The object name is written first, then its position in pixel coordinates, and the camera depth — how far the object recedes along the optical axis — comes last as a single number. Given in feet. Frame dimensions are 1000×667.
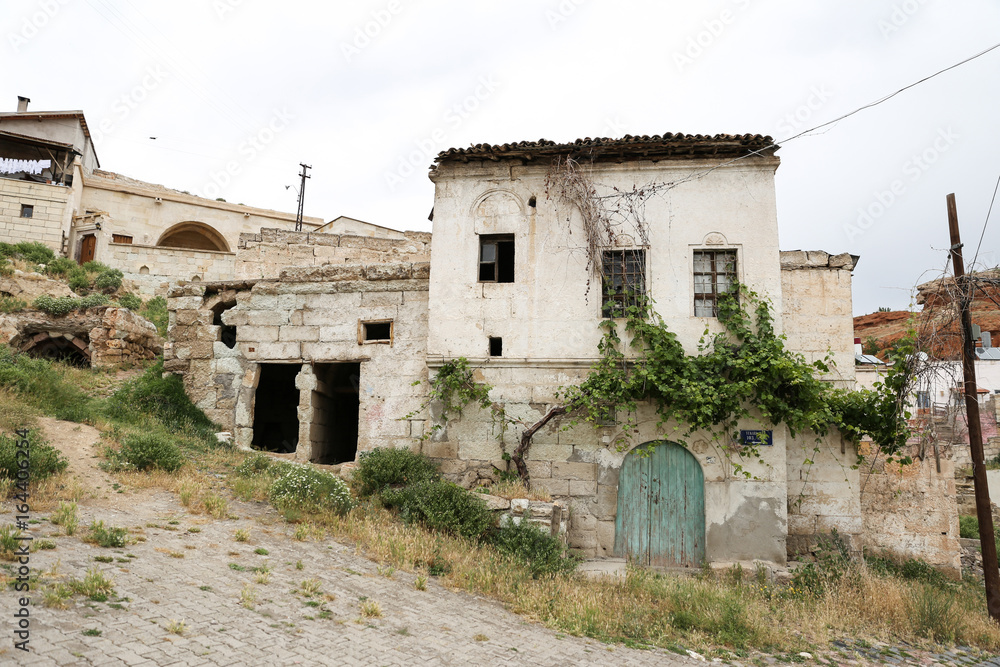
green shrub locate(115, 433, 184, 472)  33.45
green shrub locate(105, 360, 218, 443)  40.57
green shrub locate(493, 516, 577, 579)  29.76
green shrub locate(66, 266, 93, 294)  70.12
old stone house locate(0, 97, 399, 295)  81.10
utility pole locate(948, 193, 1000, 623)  29.91
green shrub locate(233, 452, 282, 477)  35.99
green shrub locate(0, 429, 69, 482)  27.53
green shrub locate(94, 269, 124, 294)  72.38
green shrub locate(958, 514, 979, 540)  57.16
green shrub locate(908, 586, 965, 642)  28.07
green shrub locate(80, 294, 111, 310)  55.31
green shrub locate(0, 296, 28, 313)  53.63
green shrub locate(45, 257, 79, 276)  71.87
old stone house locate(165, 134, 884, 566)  35.73
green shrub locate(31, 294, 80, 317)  53.01
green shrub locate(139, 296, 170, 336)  63.00
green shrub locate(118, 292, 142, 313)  69.36
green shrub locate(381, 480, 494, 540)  31.83
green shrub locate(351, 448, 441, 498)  35.78
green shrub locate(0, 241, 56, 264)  74.15
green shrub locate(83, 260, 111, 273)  75.65
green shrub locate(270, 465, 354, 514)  31.83
